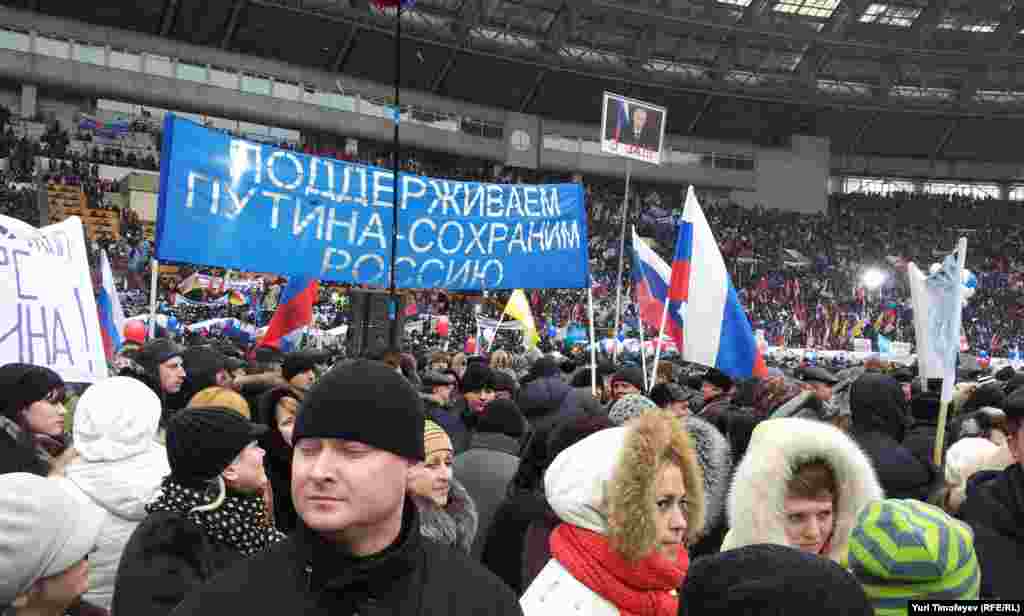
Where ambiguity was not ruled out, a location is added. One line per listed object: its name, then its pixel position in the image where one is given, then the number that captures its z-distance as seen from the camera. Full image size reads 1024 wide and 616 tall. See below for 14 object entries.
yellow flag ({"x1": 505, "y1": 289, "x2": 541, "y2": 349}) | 12.30
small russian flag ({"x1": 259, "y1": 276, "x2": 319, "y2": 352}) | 8.63
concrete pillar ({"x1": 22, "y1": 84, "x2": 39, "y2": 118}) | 31.64
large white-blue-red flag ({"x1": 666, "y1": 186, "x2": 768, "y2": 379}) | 7.27
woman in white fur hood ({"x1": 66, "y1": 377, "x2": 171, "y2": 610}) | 2.90
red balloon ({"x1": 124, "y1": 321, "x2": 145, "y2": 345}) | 11.43
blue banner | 6.88
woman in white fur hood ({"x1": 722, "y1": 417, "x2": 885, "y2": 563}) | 2.51
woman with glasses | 3.73
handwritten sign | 5.07
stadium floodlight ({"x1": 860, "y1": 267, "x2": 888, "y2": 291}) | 40.94
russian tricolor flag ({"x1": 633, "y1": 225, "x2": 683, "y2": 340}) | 9.17
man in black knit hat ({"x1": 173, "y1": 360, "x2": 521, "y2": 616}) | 1.63
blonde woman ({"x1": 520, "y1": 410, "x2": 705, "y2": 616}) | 2.33
